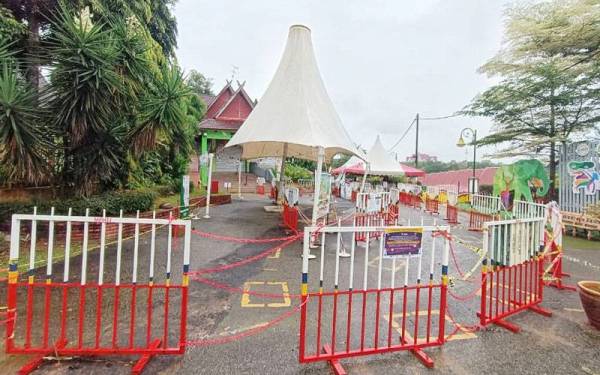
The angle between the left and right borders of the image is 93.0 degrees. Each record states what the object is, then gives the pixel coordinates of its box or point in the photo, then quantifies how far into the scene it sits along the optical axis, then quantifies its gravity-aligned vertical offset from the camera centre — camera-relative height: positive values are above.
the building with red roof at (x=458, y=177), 36.34 +2.85
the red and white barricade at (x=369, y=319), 2.82 -1.62
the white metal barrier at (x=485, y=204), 10.93 -0.27
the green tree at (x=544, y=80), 11.46 +5.15
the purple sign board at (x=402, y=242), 3.10 -0.52
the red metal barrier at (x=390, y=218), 8.18 -0.70
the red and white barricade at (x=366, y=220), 7.33 -0.72
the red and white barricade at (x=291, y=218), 8.66 -0.88
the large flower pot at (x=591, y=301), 3.58 -1.28
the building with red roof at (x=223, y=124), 19.92 +4.60
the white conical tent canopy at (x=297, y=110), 7.19 +2.27
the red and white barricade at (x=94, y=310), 2.71 -1.62
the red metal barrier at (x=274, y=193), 15.71 -0.19
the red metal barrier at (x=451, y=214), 11.85 -0.79
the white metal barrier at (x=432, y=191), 16.45 +0.27
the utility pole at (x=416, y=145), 23.04 +4.10
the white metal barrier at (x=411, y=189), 18.65 +0.39
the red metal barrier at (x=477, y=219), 10.50 -0.85
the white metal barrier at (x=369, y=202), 7.62 -0.26
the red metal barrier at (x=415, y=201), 16.42 -0.37
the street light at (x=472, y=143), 14.98 +2.81
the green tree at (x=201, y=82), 38.93 +14.91
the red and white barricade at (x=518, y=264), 3.66 -0.97
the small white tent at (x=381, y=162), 16.88 +1.91
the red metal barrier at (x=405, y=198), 17.74 -0.23
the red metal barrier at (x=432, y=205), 14.13 -0.52
